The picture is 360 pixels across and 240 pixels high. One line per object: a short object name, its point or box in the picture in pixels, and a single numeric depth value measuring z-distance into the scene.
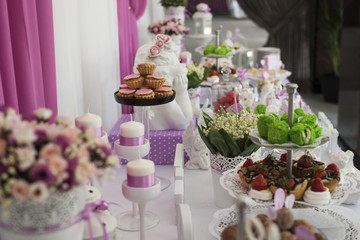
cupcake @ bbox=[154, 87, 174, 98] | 1.90
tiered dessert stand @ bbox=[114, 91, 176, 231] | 1.54
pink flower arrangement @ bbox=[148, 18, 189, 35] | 4.50
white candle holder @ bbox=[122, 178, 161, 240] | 1.25
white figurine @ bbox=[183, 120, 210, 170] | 2.04
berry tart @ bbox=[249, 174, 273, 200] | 1.42
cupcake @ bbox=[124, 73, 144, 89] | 1.94
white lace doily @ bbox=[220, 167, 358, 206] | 1.42
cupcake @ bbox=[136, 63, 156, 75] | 1.98
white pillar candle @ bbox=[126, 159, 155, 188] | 1.25
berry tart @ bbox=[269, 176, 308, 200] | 1.42
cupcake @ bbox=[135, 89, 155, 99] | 1.86
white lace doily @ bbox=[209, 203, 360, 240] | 1.37
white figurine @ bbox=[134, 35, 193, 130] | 2.21
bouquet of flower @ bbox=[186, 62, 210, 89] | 2.87
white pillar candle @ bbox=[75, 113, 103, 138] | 1.49
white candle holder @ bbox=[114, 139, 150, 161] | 1.54
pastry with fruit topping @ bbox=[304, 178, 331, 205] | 1.39
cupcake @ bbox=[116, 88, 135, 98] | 1.89
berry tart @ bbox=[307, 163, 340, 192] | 1.46
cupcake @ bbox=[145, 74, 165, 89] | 1.93
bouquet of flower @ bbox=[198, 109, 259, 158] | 1.67
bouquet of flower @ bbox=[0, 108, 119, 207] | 0.79
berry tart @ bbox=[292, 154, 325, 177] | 1.52
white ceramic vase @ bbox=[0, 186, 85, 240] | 0.86
